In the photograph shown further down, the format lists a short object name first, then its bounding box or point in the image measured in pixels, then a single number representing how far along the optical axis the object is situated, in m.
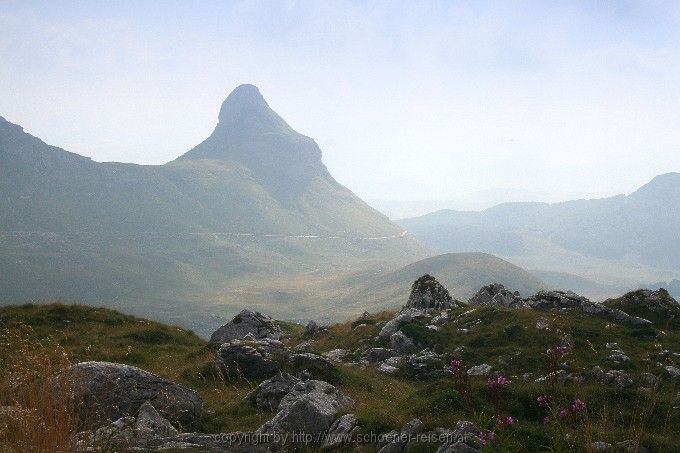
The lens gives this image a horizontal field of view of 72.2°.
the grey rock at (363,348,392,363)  27.48
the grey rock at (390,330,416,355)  27.97
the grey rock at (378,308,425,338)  31.24
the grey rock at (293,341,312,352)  31.59
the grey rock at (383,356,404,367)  24.59
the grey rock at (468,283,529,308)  37.34
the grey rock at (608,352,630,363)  22.01
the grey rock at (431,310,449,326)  31.97
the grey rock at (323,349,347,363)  29.17
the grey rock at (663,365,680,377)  20.02
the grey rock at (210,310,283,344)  37.38
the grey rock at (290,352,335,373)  19.36
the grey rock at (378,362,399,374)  23.18
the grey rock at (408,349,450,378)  22.68
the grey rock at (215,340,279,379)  19.92
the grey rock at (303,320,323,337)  40.54
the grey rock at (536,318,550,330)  26.95
